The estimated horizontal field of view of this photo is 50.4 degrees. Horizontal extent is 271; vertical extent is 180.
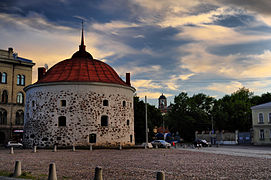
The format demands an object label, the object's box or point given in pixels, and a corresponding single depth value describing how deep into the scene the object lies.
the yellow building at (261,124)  53.09
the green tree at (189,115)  72.69
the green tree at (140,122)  54.19
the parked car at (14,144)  43.01
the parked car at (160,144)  41.81
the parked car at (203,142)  47.00
